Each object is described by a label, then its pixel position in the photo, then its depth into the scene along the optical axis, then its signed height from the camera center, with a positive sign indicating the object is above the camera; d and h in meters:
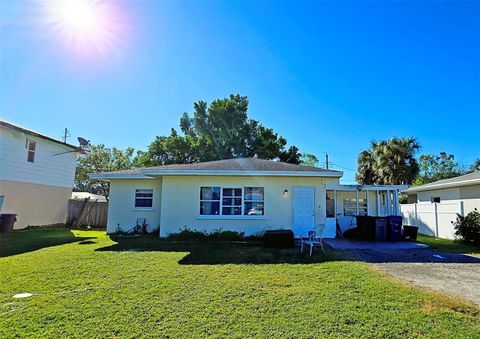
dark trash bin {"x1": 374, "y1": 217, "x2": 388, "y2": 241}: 10.80 -0.89
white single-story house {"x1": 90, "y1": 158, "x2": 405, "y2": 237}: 10.62 +0.22
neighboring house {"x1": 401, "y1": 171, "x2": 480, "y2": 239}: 11.80 +0.10
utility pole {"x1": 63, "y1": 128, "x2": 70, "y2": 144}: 30.39 +7.36
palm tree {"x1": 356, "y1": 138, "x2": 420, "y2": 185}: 19.69 +3.45
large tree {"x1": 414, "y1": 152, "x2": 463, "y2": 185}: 34.88 +5.55
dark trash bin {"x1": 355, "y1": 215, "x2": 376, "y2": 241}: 10.90 -0.94
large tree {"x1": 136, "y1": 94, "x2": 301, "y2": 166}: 25.08 +6.08
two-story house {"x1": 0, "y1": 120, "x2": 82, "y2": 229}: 12.74 +1.18
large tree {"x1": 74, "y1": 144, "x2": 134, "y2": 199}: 33.00 +4.80
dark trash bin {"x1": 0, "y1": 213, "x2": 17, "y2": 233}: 11.58 -1.18
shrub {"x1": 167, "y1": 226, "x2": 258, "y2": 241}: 10.45 -1.37
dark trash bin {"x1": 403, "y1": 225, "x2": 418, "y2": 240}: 11.34 -1.09
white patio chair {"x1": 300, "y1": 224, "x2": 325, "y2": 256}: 7.80 -1.04
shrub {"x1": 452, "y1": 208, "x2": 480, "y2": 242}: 9.70 -0.68
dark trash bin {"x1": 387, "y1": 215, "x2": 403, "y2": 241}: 10.71 -0.91
